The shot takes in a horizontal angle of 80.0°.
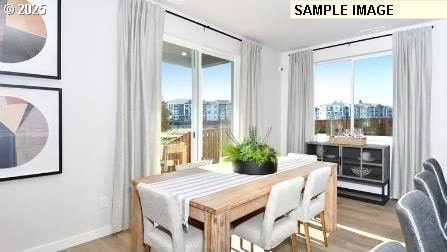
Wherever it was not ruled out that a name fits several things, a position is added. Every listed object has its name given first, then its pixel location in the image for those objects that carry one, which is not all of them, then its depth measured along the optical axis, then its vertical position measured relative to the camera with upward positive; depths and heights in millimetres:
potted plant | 2396 -294
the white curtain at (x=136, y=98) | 2840 +293
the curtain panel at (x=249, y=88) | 4398 +625
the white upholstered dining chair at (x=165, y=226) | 1613 -662
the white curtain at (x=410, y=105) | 3711 +289
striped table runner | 1717 -459
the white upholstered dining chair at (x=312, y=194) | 2234 -599
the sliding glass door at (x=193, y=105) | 3545 +297
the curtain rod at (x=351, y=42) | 4120 +1399
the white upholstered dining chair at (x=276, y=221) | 1797 -735
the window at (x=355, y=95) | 4301 +521
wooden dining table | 1582 -519
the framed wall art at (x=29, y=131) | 2182 -61
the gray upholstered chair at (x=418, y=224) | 1066 -414
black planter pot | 2391 -388
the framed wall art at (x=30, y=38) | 2178 +747
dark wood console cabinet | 3973 -632
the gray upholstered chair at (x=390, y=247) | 829 -388
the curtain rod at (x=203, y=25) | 3432 +1431
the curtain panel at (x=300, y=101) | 4867 +442
